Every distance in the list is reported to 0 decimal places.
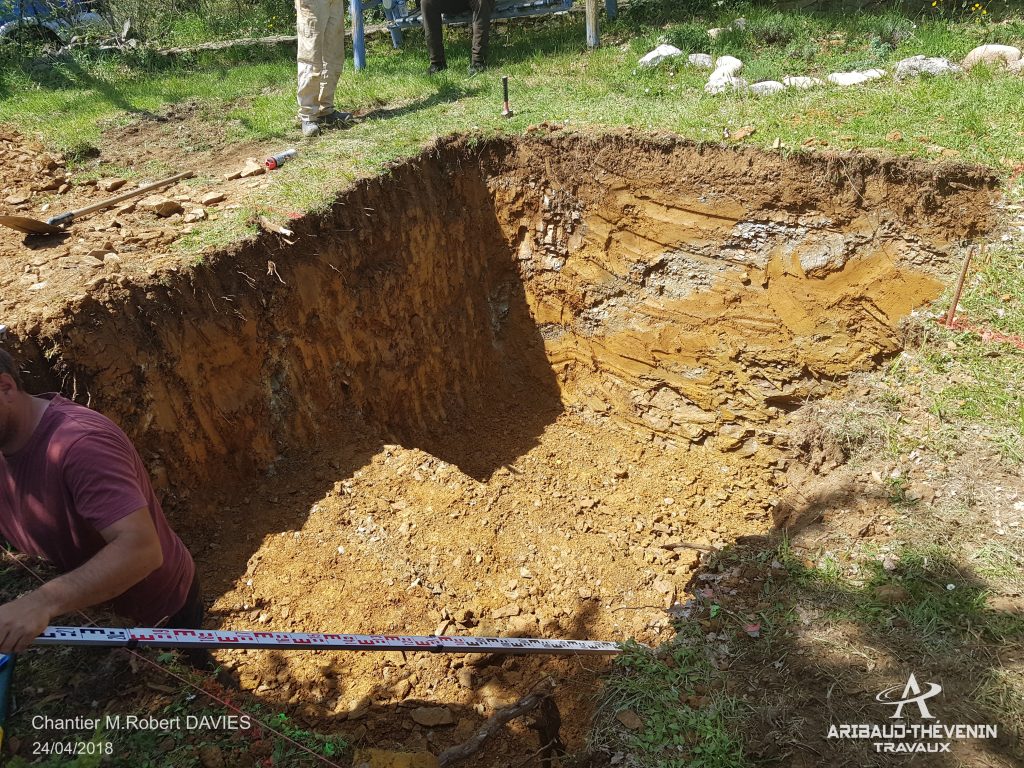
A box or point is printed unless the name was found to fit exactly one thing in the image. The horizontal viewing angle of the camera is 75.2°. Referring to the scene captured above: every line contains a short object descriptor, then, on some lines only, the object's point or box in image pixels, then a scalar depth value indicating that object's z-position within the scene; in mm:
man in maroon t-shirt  2074
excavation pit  4047
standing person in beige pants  6453
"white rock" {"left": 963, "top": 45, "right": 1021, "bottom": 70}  6555
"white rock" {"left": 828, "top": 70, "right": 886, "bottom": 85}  6770
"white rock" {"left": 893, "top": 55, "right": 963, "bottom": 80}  6621
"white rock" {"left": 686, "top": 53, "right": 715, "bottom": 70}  7715
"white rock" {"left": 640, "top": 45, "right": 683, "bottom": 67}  7855
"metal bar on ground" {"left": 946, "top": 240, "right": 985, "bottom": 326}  4875
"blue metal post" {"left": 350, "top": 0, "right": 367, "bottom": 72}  8422
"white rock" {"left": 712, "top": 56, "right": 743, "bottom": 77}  7336
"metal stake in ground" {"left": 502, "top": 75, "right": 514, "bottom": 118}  6555
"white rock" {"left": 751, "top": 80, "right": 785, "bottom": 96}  6738
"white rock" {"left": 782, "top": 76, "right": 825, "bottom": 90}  6785
